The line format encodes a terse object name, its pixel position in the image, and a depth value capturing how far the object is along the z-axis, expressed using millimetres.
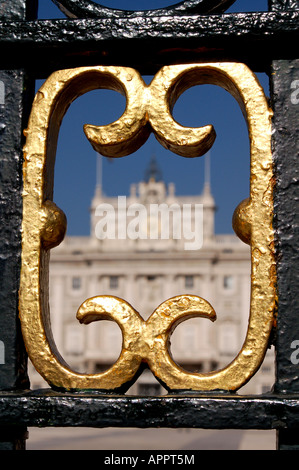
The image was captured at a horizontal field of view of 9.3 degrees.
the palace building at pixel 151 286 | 32156
